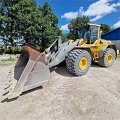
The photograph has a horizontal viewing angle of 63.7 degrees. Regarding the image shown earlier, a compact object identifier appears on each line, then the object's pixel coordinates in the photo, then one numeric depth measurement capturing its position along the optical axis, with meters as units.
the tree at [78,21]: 26.44
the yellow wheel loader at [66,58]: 2.60
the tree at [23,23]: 12.48
